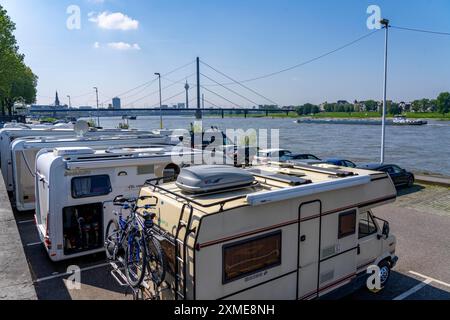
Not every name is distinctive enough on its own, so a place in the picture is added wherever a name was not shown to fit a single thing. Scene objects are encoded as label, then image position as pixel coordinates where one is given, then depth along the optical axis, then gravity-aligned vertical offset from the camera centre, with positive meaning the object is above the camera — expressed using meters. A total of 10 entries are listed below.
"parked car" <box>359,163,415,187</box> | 16.98 -2.41
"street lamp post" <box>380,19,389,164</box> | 19.80 +2.46
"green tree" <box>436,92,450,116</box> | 146.76 +6.90
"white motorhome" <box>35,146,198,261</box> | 7.97 -1.50
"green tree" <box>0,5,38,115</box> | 31.36 +5.73
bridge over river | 109.75 +2.92
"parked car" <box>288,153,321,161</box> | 18.39 -1.74
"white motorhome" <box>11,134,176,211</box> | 12.12 -1.21
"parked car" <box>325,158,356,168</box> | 17.25 -1.92
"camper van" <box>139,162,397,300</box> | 4.70 -1.51
